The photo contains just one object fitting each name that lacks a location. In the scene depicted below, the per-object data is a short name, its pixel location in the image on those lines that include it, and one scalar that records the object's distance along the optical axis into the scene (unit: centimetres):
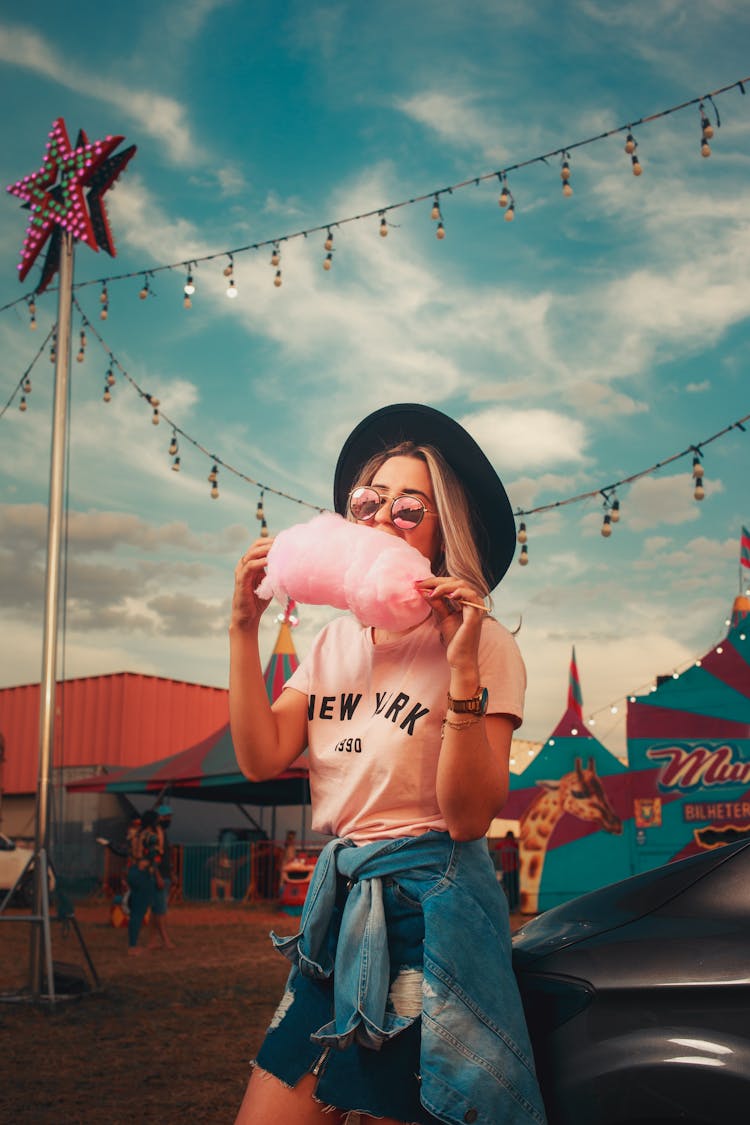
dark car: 170
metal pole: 705
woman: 169
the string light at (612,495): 658
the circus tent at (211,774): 1773
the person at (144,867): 1084
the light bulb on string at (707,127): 638
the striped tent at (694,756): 1182
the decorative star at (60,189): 790
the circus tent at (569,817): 1331
